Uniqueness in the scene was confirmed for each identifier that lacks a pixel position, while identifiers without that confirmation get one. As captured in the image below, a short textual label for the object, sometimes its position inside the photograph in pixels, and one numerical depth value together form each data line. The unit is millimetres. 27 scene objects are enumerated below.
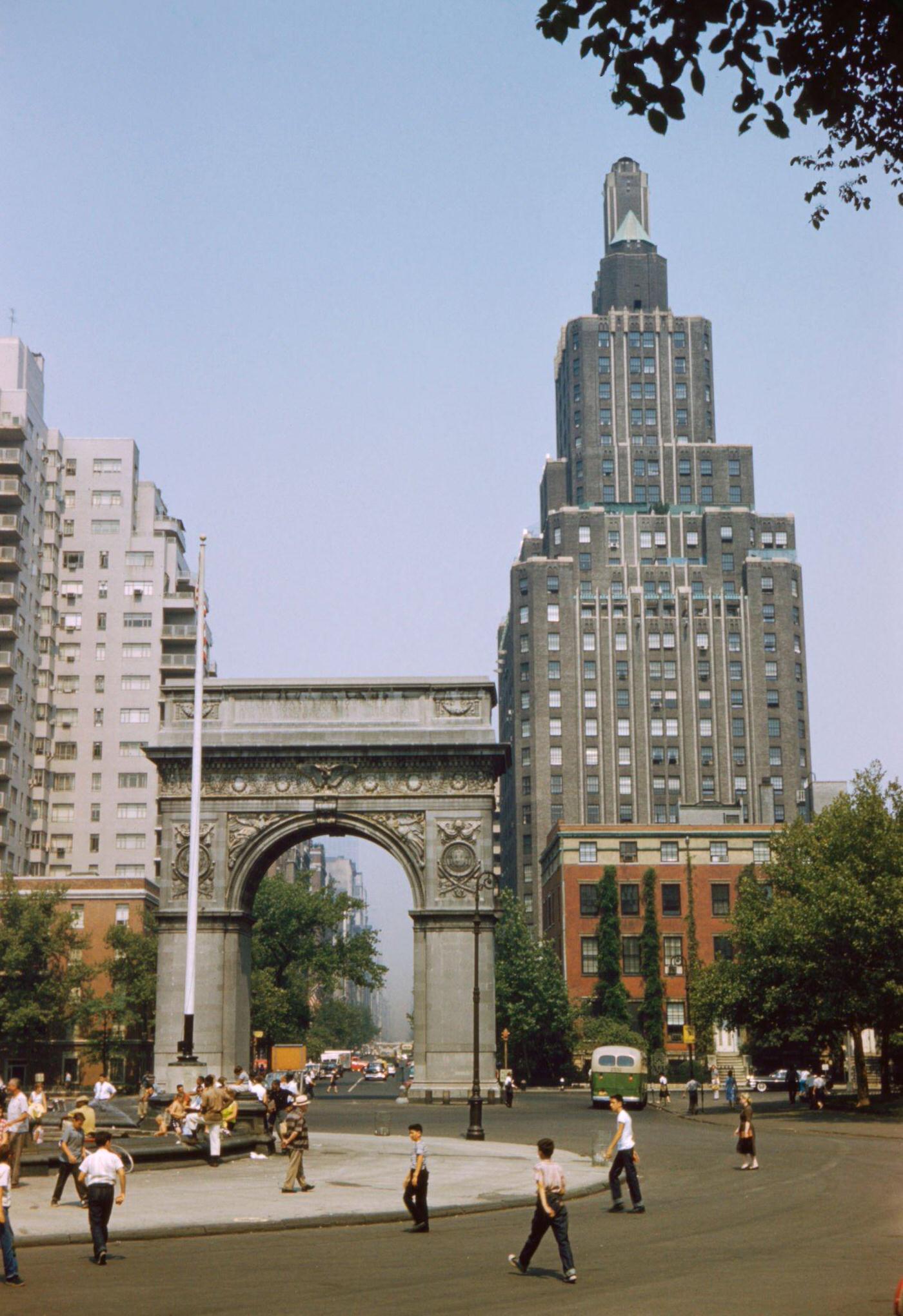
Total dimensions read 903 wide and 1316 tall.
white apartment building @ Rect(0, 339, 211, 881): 101562
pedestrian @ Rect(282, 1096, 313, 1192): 26844
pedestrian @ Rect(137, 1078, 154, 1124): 41444
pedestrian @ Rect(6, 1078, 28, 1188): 26061
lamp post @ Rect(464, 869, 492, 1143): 39219
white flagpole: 37938
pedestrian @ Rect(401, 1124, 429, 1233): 21328
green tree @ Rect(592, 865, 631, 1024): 98688
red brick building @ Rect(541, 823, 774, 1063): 100375
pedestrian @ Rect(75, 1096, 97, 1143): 24828
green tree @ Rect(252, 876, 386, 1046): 94688
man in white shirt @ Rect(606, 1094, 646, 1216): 24328
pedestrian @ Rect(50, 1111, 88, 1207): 24984
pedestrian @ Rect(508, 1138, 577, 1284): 17453
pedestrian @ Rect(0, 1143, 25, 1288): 17047
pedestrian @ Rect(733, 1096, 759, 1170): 31578
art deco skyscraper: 132375
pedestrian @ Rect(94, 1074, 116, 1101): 45531
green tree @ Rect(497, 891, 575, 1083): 89250
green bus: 57781
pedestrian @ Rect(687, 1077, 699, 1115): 56725
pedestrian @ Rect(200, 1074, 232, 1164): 34188
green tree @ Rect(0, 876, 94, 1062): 74625
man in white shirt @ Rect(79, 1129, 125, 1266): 18469
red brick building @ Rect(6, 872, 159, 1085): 87312
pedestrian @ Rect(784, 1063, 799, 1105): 64662
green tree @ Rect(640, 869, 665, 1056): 98875
